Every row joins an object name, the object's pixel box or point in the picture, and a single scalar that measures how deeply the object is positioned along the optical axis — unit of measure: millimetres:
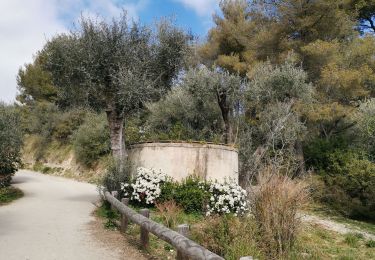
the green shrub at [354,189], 15727
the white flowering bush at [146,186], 12977
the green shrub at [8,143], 17453
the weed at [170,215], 9781
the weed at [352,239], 10730
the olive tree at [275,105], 18766
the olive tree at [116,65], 14703
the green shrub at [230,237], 6578
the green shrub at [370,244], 10469
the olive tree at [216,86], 16812
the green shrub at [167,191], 12961
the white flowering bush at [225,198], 12547
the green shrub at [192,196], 12727
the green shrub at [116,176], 13547
